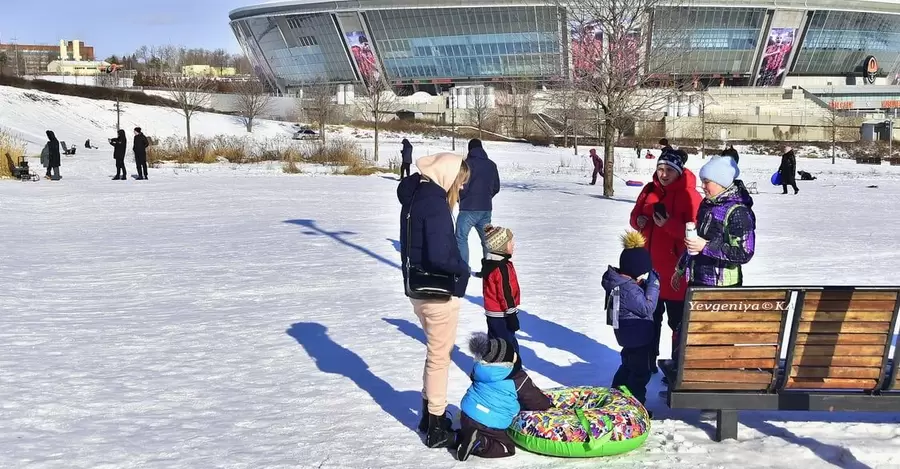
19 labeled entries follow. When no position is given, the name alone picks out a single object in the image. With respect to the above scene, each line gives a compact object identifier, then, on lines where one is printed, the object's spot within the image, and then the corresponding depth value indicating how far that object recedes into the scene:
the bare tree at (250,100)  63.69
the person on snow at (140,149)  26.89
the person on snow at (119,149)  27.40
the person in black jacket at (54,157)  27.25
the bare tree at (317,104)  65.00
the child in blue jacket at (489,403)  5.01
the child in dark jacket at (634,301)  5.66
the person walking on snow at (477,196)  11.13
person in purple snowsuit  5.40
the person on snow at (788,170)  25.67
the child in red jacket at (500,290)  6.36
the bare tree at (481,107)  69.34
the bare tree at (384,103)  76.72
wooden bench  4.88
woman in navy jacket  4.93
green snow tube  5.00
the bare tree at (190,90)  55.07
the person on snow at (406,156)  26.16
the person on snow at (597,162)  27.61
